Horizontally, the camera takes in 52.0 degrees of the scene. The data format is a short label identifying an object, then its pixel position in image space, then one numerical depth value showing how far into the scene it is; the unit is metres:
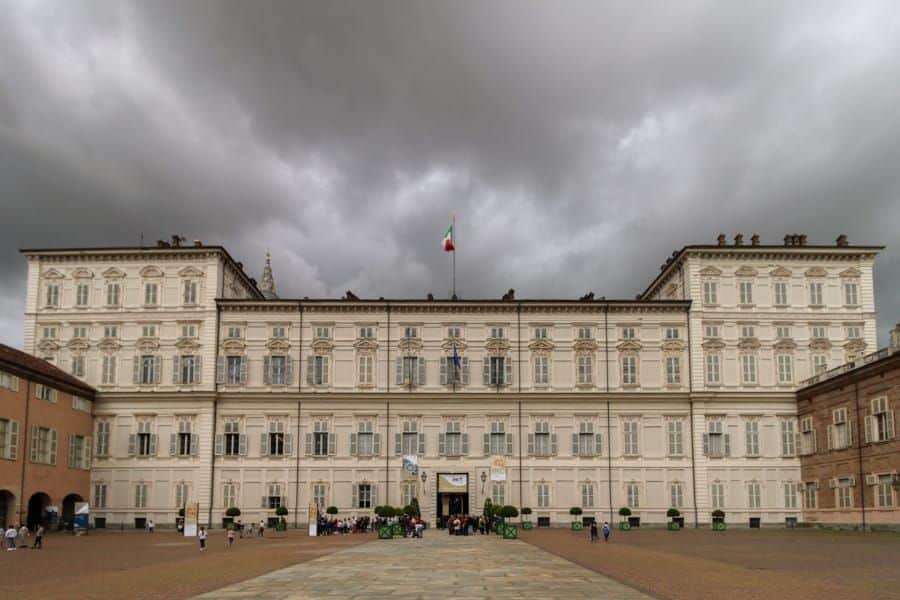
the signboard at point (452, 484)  69.19
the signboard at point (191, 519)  53.69
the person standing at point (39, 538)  46.80
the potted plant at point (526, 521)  66.12
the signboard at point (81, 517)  61.53
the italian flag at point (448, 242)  74.94
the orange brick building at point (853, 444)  56.53
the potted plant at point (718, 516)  67.31
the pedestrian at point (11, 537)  46.52
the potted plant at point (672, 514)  67.45
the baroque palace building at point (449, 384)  69.25
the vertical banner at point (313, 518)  58.50
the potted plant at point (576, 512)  66.75
